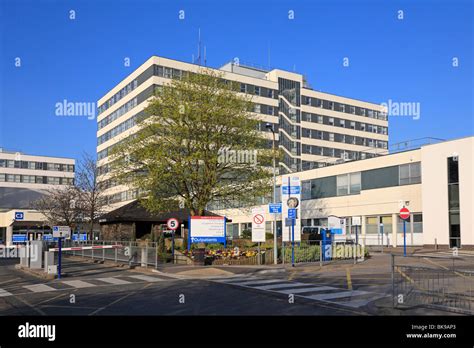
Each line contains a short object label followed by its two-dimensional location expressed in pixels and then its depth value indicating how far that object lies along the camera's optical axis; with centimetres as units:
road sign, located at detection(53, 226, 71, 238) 2069
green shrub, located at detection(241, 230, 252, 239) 5166
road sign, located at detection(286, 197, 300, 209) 2703
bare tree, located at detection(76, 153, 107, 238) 4902
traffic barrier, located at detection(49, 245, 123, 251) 2786
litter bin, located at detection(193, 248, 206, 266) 2675
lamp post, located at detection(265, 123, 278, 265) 2717
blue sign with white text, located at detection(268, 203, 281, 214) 2705
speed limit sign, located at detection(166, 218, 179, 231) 2776
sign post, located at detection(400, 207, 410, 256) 3425
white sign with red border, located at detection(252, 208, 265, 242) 2692
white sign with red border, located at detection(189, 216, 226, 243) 2792
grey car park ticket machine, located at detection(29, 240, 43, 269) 2502
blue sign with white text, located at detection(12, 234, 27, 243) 5800
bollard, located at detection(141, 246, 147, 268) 2561
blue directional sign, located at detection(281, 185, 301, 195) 2808
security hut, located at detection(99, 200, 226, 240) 4101
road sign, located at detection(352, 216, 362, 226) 3059
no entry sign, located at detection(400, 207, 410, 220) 3425
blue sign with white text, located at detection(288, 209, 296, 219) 2643
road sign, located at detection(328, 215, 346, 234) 3281
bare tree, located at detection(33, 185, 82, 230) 4966
